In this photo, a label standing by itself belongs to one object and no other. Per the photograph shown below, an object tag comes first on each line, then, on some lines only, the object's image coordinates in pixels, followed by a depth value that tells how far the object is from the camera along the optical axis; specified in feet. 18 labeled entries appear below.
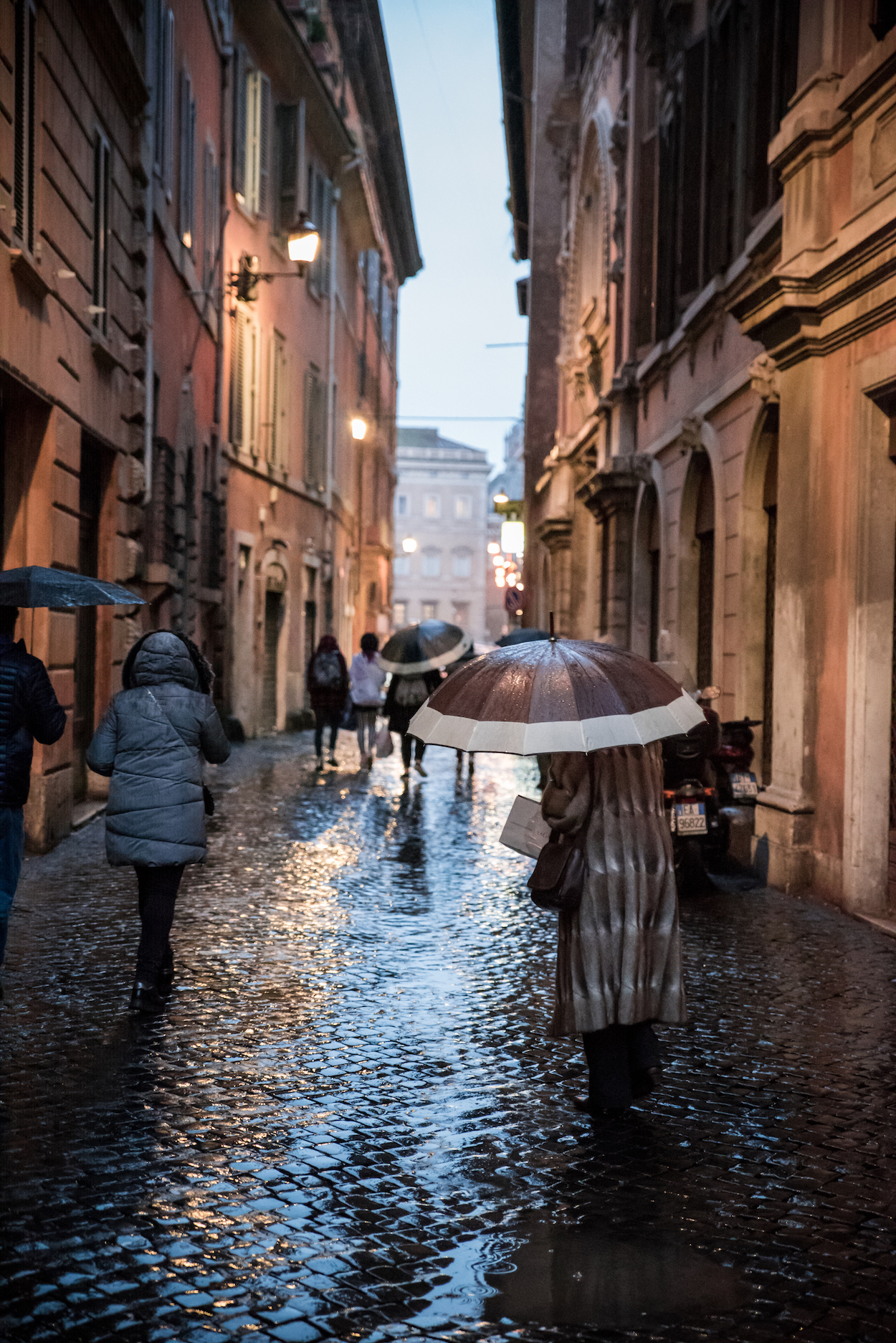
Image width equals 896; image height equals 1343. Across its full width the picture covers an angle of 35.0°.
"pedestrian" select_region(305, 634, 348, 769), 57.31
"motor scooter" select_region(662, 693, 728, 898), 30.25
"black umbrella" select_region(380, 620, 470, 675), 50.65
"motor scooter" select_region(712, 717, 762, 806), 32.48
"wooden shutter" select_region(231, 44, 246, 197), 72.79
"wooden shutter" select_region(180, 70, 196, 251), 56.03
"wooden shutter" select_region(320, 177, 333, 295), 98.22
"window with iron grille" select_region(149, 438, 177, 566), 50.60
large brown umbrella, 13.70
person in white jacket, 58.95
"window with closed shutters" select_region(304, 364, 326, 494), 95.09
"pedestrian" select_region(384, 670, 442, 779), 52.60
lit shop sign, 121.49
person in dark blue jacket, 18.58
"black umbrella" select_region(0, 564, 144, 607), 18.94
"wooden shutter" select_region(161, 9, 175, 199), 50.98
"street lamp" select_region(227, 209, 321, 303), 58.65
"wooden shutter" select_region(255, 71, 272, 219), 78.54
